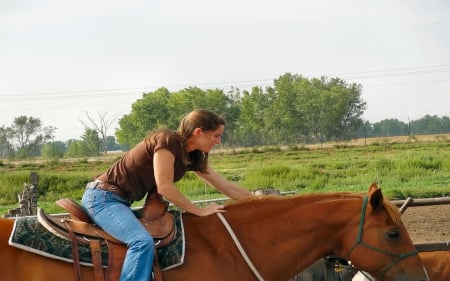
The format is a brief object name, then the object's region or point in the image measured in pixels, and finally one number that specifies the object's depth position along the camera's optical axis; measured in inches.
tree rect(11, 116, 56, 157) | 3410.4
